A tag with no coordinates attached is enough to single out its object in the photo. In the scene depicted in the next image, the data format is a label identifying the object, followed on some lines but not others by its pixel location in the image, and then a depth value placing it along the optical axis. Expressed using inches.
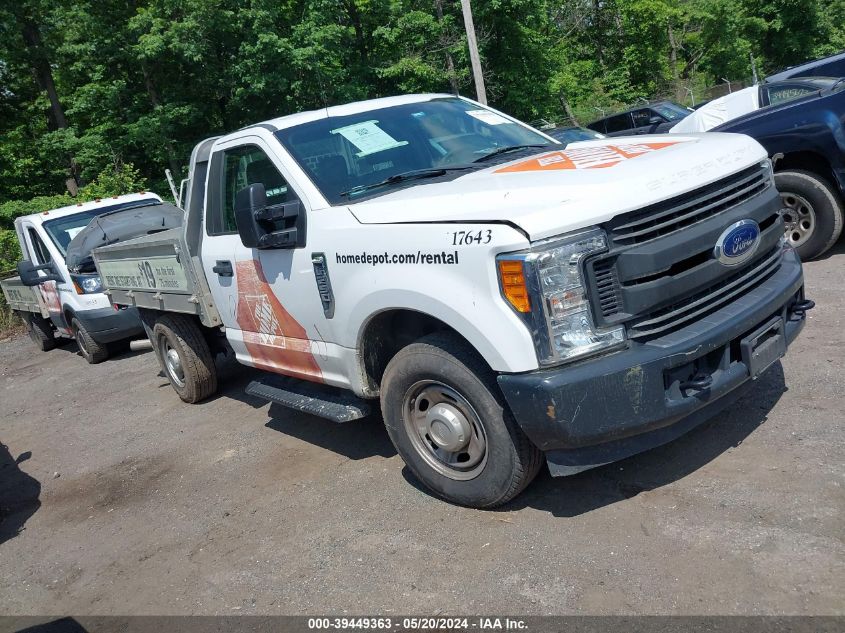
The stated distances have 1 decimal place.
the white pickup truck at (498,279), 119.3
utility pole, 700.7
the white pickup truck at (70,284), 372.8
